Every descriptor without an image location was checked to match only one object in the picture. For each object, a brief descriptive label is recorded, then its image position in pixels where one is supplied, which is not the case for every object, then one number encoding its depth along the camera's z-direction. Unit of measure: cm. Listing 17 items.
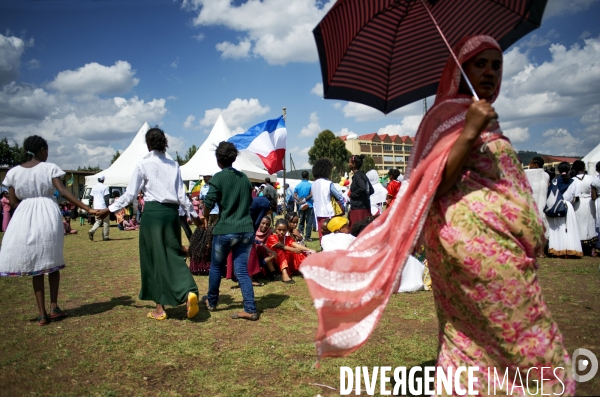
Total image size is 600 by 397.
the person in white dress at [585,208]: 864
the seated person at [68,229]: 1672
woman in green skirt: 457
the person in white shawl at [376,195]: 867
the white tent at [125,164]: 2219
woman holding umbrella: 180
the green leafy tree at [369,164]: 6781
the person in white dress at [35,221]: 446
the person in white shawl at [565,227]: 828
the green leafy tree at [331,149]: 6153
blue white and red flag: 1089
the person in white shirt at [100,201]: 1385
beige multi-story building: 10562
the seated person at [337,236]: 563
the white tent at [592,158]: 1408
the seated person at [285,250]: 680
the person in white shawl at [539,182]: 788
